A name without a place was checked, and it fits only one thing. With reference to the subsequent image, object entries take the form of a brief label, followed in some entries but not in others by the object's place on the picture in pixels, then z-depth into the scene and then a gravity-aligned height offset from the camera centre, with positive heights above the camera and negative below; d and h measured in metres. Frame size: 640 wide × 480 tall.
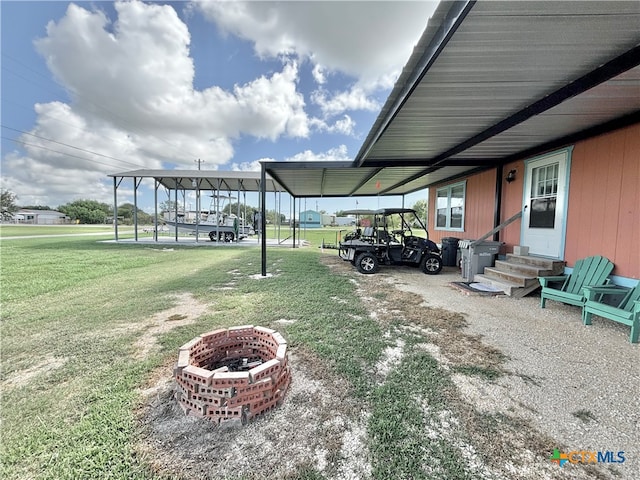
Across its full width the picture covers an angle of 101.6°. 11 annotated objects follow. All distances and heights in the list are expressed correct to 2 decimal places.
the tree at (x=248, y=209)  35.44 +2.25
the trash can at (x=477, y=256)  5.77 -0.61
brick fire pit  1.69 -1.12
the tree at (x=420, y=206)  28.89 +2.45
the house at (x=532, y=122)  2.07 +1.58
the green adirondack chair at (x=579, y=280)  3.75 -0.75
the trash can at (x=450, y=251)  8.07 -0.73
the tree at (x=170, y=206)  17.44 +1.08
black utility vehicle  6.76 -0.55
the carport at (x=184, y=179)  13.72 +2.35
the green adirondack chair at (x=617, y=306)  2.89 -0.92
